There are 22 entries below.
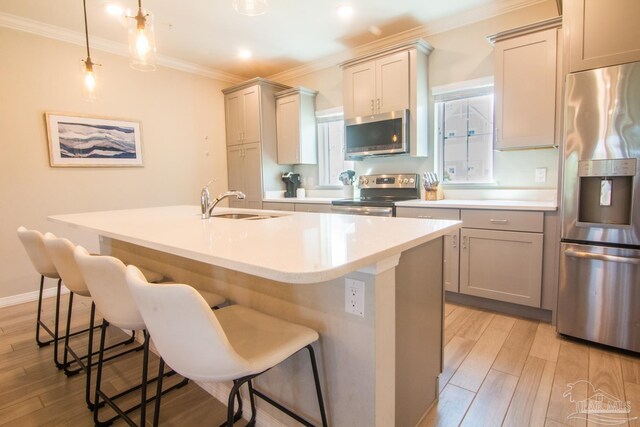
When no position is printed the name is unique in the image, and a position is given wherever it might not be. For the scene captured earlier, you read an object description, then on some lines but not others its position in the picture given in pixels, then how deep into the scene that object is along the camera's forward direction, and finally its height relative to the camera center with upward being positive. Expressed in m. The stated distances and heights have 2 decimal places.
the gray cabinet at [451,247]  2.93 -0.58
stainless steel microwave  3.44 +0.50
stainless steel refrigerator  2.01 -0.18
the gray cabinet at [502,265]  2.58 -0.68
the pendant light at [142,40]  1.80 +0.80
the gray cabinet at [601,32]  1.99 +0.88
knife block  3.48 -0.14
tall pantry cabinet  4.51 +0.65
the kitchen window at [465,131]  3.31 +0.49
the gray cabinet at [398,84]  3.37 +1.01
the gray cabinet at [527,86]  2.62 +0.74
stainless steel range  3.39 -0.15
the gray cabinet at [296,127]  4.43 +0.76
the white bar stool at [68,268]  1.75 -0.42
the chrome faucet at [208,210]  2.17 -0.15
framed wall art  3.45 +0.51
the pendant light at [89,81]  2.31 +0.73
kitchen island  1.08 -0.46
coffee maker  4.76 +0.03
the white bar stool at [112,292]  1.28 -0.41
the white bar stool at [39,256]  2.11 -0.42
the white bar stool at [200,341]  0.90 -0.46
